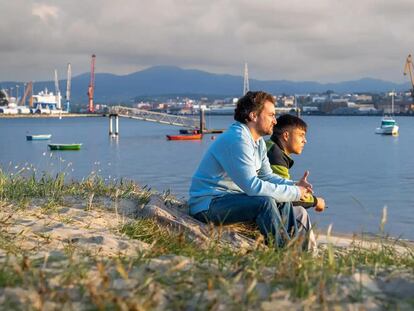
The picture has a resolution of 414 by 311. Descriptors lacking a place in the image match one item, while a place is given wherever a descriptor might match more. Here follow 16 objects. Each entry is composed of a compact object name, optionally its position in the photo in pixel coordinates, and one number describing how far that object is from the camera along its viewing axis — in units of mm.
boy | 5516
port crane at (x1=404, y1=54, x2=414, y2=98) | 88100
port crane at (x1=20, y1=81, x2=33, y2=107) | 134800
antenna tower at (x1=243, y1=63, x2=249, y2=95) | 95431
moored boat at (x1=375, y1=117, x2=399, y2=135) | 58125
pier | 51531
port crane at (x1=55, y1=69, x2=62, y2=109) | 122944
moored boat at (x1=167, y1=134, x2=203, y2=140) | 49125
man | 4539
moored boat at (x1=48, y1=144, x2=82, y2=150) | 38344
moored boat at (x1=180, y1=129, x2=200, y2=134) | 51869
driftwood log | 4480
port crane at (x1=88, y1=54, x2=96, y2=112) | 100219
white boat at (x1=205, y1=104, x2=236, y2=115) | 157100
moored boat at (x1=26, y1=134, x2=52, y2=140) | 50844
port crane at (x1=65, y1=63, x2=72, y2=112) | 119938
